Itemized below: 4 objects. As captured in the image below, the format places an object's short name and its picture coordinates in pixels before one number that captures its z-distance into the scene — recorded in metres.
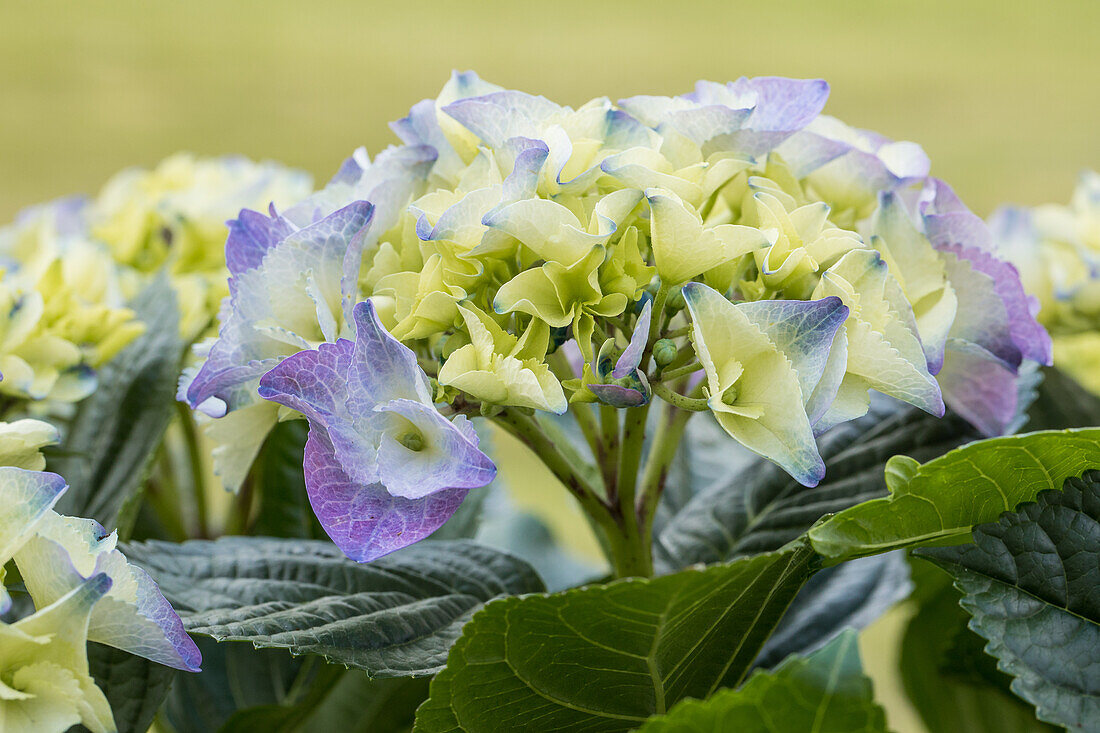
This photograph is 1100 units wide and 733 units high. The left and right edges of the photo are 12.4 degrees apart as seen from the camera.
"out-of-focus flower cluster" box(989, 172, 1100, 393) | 1.01
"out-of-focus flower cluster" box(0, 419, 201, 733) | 0.83
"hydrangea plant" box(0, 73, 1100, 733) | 0.84
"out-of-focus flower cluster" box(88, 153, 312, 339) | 0.99
